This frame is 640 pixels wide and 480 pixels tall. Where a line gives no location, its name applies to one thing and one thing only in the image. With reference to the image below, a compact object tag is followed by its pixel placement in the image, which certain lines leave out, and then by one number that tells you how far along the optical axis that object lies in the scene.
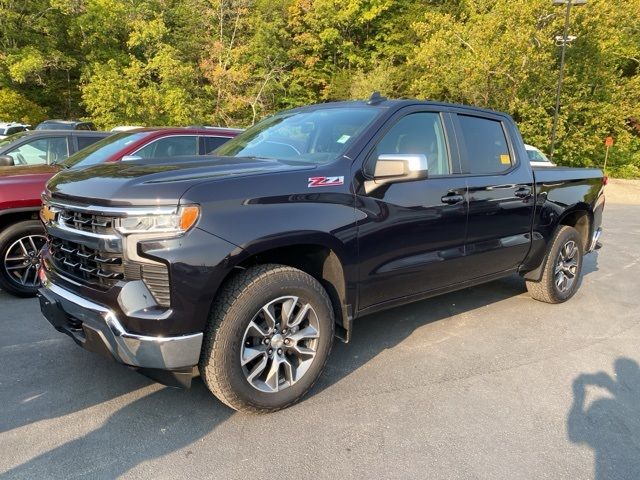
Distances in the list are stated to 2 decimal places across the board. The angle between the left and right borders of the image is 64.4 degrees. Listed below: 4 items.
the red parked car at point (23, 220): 5.04
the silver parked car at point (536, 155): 13.89
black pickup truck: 2.68
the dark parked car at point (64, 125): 15.18
